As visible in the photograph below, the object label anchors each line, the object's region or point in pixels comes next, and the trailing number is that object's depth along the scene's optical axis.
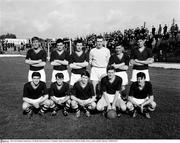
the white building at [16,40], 85.19
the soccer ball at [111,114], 5.63
